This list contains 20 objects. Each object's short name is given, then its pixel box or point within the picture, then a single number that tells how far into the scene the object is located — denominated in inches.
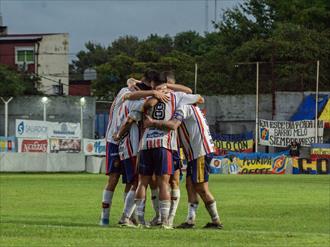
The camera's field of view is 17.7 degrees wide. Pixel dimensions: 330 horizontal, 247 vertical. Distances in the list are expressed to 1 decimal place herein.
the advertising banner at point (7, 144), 2130.3
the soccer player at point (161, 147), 585.0
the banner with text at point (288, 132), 2453.2
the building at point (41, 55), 3828.7
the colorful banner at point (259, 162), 2308.1
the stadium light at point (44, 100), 2505.9
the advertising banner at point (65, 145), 2206.0
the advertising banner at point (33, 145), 2137.3
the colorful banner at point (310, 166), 2290.8
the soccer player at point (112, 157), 626.8
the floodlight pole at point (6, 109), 2407.7
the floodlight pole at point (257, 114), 2441.2
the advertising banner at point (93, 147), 2258.9
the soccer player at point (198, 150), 603.2
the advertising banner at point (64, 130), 2209.6
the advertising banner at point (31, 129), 2145.4
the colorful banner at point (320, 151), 2325.3
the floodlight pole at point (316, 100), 2438.5
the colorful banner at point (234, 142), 2447.1
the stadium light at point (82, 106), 2508.4
